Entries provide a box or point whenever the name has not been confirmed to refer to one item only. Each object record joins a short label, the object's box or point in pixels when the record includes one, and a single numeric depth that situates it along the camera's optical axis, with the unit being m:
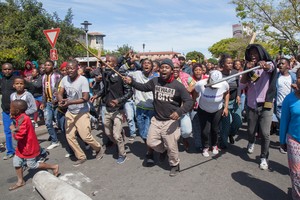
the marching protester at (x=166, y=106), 3.85
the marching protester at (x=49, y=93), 5.35
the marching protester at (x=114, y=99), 4.53
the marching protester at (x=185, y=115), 4.81
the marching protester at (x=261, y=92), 3.84
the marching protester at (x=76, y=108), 4.29
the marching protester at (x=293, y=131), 2.68
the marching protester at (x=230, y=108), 4.98
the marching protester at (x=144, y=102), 5.07
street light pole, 8.29
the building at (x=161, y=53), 95.81
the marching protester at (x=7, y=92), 4.78
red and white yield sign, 6.79
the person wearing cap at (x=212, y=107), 4.38
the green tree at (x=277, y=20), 17.81
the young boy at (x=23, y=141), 3.62
